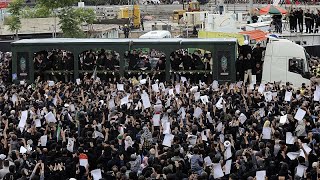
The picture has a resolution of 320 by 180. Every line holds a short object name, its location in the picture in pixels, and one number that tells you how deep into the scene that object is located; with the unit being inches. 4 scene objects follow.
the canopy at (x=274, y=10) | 1689.2
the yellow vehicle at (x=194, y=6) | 2659.9
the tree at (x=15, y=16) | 1892.2
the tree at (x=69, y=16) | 1719.2
